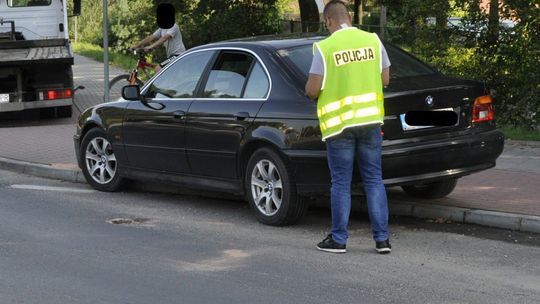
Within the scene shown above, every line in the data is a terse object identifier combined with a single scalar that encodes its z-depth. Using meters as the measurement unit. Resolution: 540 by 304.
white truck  14.74
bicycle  14.71
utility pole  12.25
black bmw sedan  7.03
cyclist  13.78
